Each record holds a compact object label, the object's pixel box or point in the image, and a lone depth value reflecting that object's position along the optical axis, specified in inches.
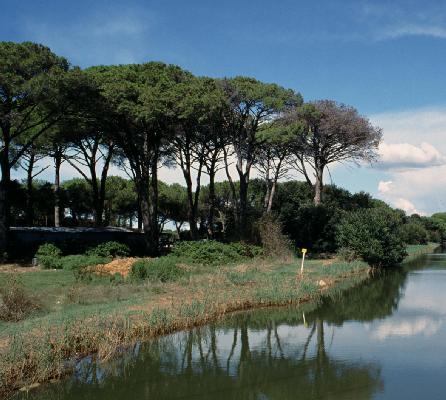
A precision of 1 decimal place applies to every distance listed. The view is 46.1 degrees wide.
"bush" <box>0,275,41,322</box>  555.8
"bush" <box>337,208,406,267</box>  1411.2
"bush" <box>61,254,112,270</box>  986.1
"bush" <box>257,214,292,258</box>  1331.2
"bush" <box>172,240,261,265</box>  1152.6
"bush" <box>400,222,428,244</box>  3118.8
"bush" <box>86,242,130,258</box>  1152.0
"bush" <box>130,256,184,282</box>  856.3
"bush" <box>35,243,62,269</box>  1046.0
